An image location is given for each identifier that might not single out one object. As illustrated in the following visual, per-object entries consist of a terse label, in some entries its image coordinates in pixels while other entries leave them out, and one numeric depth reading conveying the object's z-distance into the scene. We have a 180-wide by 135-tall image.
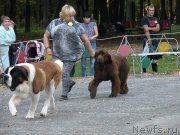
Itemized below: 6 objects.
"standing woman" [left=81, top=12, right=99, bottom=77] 16.62
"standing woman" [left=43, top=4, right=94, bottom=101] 11.38
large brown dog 11.55
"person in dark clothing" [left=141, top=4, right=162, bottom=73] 16.59
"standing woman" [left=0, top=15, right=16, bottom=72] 15.84
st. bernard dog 8.81
